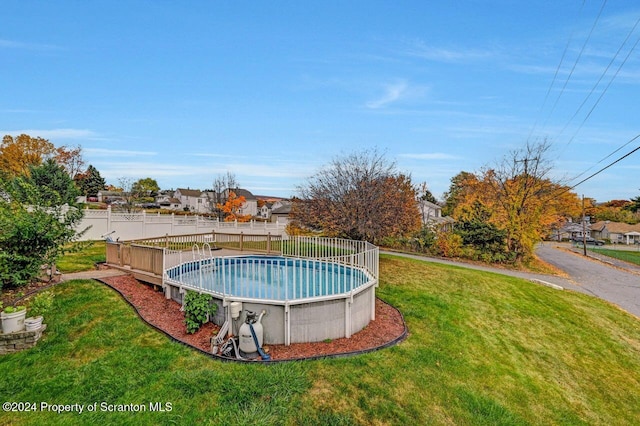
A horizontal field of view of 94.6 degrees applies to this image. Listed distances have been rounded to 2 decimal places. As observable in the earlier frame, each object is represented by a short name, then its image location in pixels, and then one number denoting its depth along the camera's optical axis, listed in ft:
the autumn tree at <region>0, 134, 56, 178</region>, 124.36
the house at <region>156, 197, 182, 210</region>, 223.71
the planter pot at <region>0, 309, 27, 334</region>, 19.21
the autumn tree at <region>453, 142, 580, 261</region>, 64.95
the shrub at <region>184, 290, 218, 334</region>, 21.73
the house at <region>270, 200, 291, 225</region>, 172.43
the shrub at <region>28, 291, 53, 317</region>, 21.11
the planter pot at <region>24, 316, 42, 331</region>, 19.81
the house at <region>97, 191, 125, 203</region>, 190.69
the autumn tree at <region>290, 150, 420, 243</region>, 48.70
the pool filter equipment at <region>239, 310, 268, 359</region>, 19.15
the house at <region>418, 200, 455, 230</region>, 124.06
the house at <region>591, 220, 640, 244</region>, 172.55
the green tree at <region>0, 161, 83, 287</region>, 23.68
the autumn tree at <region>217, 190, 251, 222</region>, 129.39
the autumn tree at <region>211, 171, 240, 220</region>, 138.21
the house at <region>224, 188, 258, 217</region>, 206.51
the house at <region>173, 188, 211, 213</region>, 211.20
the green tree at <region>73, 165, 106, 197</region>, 146.03
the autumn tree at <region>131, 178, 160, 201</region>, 139.51
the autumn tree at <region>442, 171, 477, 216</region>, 161.79
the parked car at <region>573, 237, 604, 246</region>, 163.51
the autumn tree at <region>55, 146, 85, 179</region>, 137.80
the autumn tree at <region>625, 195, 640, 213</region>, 167.33
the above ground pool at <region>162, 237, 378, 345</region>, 20.54
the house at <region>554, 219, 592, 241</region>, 190.89
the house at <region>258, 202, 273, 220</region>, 216.56
